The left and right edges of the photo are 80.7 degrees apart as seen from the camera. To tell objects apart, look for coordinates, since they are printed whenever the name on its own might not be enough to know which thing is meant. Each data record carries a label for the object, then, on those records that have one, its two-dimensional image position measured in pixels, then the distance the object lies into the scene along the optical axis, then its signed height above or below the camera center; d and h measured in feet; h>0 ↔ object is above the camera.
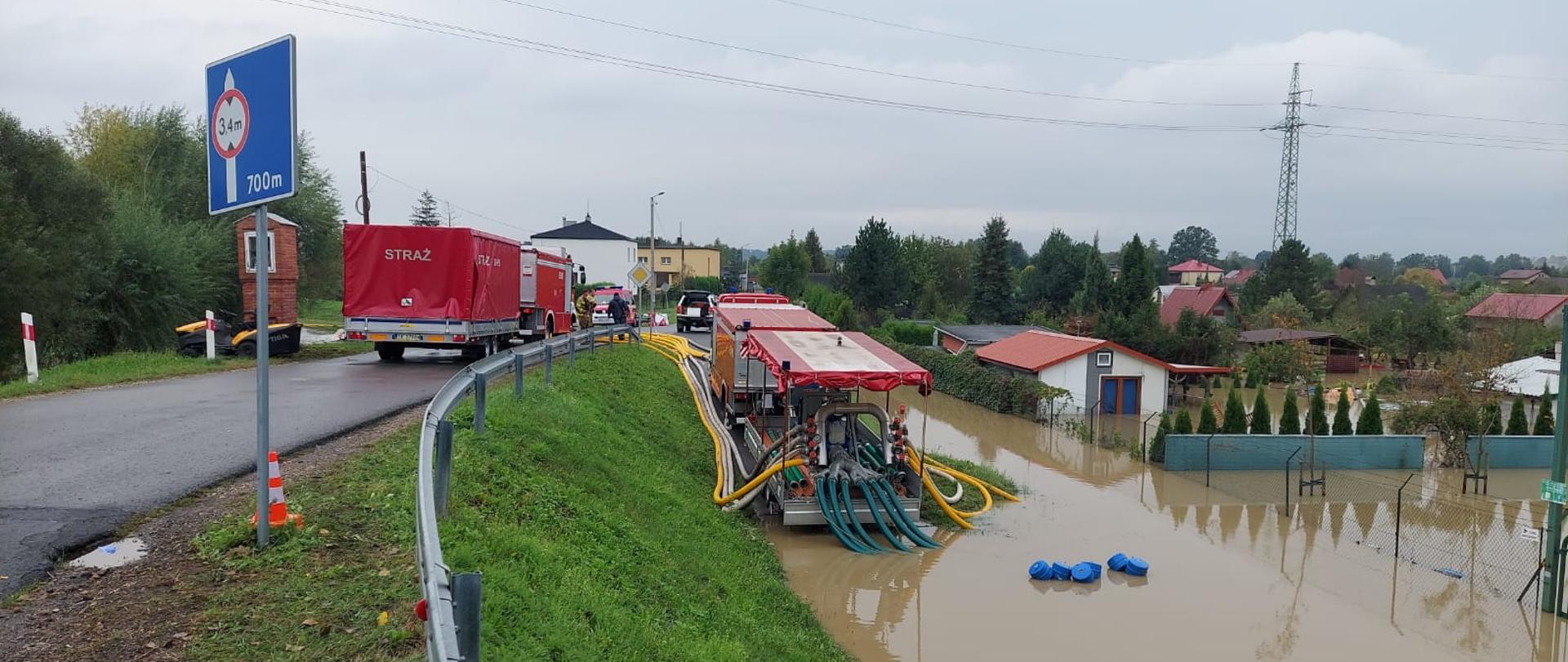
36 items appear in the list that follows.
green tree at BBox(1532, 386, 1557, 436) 90.68 -11.80
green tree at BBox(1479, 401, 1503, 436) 87.66 -11.63
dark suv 140.26 -2.92
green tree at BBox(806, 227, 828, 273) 375.45 +17.30
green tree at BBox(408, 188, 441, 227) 309.22 +25.30
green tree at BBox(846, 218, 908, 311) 212.64 +5.50
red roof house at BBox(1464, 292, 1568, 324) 192.24 -1.78
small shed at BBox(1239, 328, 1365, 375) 167.22 -9.55
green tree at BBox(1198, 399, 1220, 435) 86.69 -11.91
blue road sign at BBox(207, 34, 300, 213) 17.72 +3.14
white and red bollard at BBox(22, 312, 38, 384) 46.37 -3.10
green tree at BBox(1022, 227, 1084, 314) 237.86 +5.10
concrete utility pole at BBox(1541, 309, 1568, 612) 43.11 -10.63
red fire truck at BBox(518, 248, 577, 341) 79.77 -0.46
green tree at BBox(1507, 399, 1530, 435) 90.07 -11.82
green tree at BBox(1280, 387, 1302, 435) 89.51 -11.67
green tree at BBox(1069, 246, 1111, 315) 187.21 +1.61
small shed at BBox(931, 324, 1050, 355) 150.00 -7.02
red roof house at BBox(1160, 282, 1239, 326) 233.55 -1.78
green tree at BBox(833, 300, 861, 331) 169.89 -4.45
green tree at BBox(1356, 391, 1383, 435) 88.33 -11.63
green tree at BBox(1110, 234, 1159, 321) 176.14 +2.69
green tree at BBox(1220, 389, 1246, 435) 87.40 -11.40
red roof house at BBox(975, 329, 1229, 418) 111.14 -9.46
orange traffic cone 19.93 -4.73
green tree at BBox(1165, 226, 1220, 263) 641.81 +33.34
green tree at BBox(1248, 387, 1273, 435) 86.81 -11.49
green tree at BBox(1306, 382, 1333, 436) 89.75 -11.47
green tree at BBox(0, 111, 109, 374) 68.85 +3.30
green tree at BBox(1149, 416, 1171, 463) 80.64 -12.94
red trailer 61.05 +0.22
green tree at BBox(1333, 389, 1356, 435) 87.81 -11.62
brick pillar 66.90 +0.87
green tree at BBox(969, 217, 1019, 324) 222.48 +3.44
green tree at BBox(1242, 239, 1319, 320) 231.50 +5.83
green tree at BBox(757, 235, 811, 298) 239.50 +6.20
